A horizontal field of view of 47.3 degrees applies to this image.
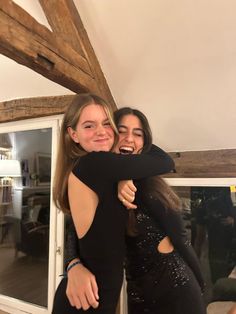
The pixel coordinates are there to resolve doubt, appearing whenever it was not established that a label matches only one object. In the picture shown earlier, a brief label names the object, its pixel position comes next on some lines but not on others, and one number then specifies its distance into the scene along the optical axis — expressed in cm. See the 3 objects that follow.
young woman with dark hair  93
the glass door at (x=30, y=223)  257
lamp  287
